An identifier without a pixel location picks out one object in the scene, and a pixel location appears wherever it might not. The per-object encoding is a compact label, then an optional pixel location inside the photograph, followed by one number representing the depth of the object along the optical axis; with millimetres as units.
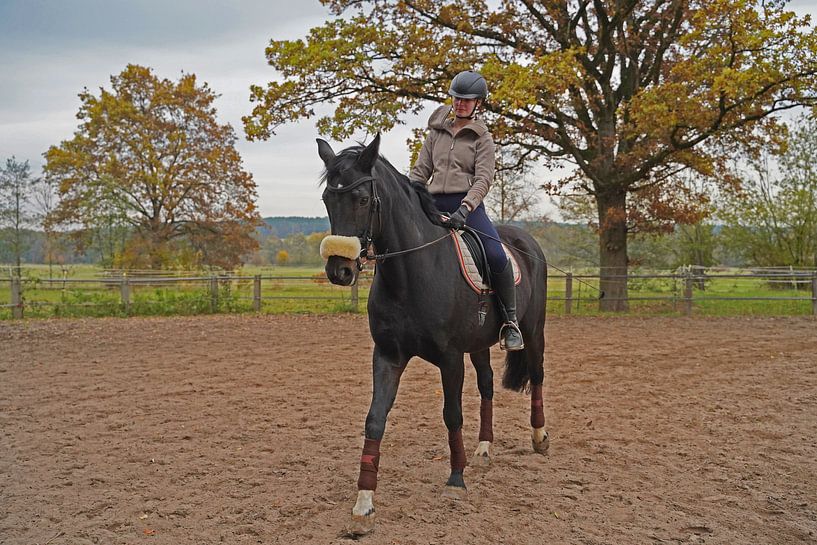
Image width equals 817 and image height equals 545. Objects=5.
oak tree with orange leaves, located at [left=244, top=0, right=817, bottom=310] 13773
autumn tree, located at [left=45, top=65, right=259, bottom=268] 27078
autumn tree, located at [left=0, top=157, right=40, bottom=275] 24688
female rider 4457
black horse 3596
